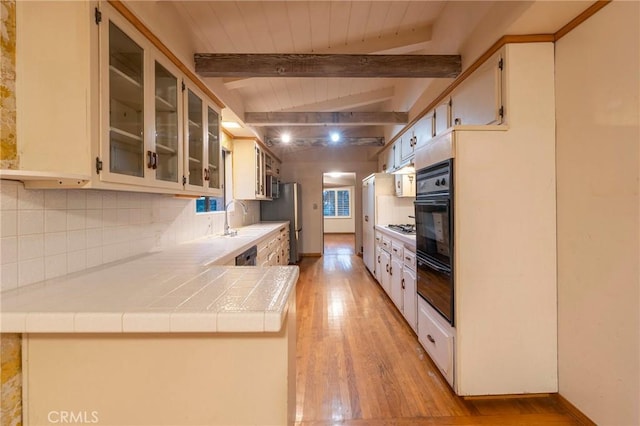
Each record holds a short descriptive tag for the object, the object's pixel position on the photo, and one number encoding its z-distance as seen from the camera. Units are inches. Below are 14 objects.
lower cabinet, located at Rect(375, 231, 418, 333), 100.6
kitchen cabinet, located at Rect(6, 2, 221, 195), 43.6
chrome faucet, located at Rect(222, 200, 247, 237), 120.2
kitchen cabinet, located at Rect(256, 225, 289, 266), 119.8
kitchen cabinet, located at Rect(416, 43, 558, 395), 66.4
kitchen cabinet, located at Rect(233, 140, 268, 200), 155.9
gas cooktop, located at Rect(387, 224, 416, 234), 125.2
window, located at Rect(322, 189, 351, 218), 417.7
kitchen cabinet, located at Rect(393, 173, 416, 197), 150.3
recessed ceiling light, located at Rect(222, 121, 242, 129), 131.3
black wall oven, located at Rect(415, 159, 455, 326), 69.4
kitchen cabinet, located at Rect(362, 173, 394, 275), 167.3
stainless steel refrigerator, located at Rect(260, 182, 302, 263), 220.4
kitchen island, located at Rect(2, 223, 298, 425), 37.8
